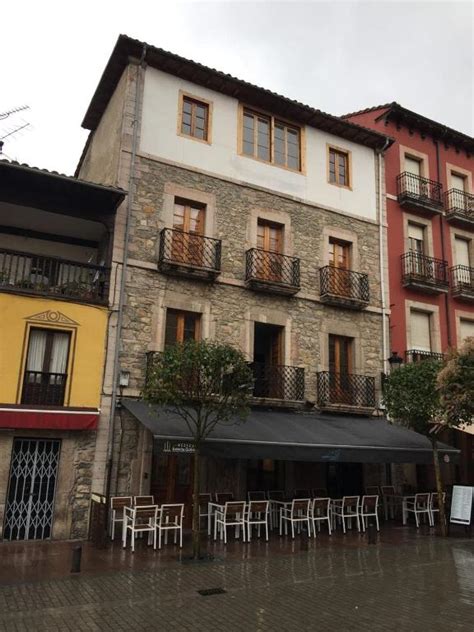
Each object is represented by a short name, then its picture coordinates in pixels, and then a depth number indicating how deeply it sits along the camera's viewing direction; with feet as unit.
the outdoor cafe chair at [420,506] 43.65
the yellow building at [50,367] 34.17
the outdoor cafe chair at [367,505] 40.78
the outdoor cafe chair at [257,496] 42.19
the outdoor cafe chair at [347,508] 39.88
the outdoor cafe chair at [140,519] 31.37
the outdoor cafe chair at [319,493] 43.84
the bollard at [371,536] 35.53
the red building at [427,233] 54.70
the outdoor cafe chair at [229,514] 34.81
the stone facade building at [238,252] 40.27
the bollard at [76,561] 25.75
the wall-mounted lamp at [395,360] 49.98
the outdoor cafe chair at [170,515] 32.32
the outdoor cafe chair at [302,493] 42.62
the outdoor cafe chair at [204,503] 38.65
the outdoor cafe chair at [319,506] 37.75
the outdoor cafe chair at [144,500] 35.01
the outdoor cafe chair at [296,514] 37.05
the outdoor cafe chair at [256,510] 35.17
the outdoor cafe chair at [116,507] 33.94
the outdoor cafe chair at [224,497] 39.14
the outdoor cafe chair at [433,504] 44.37
